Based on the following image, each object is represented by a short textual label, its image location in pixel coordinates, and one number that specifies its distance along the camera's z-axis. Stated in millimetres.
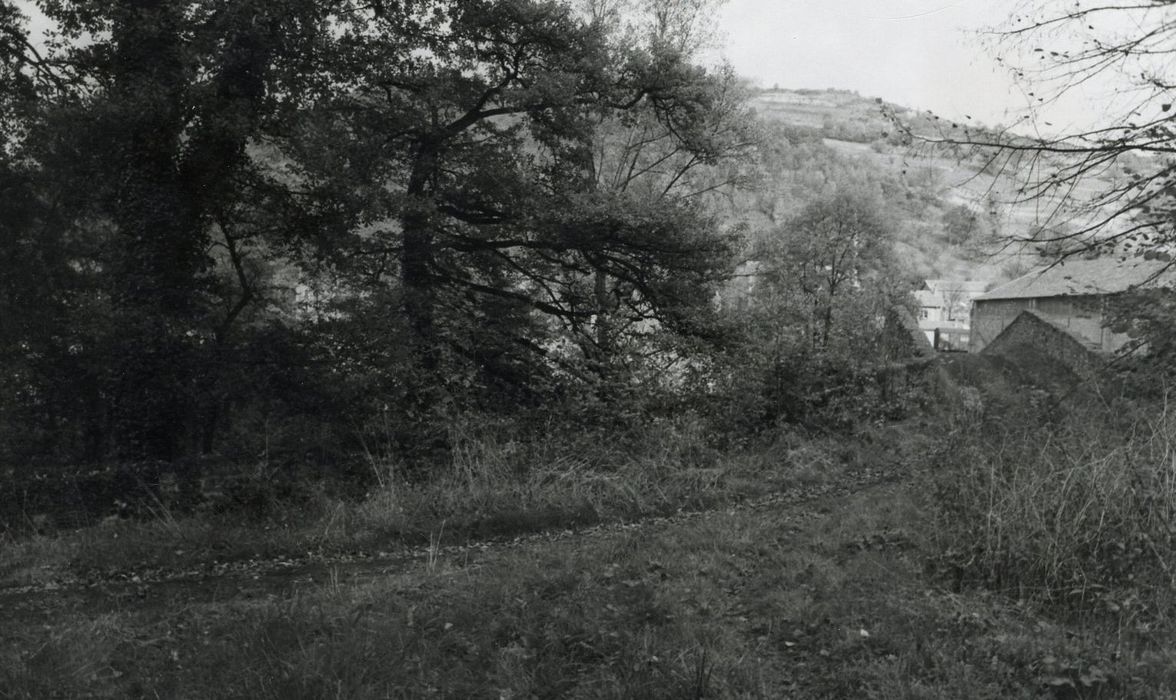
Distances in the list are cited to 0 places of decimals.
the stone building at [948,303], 78438
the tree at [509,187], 15188
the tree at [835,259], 29125
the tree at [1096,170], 7961
